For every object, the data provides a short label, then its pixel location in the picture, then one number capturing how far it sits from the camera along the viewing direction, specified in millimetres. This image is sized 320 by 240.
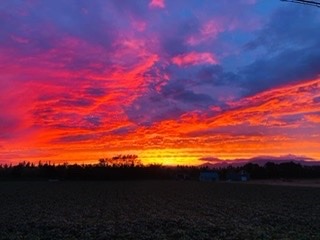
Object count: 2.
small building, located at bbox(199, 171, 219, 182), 66774
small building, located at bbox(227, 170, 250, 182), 66141
